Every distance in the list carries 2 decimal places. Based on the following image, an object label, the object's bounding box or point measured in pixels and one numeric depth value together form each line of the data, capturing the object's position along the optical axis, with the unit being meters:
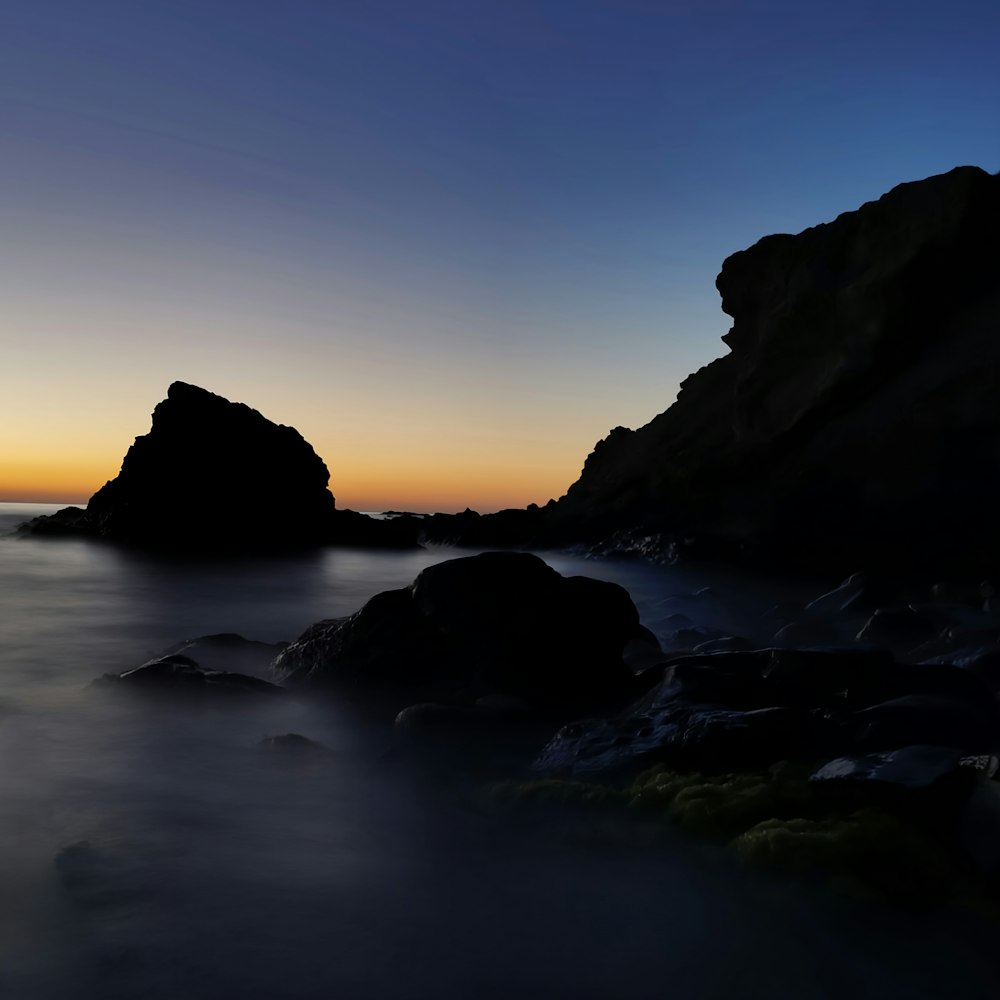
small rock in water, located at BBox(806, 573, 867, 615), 14.62
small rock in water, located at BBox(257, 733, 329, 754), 7.21
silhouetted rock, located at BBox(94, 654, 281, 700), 8.91
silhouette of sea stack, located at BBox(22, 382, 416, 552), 52.09
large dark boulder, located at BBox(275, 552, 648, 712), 8.48
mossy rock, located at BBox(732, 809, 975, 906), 4.36
